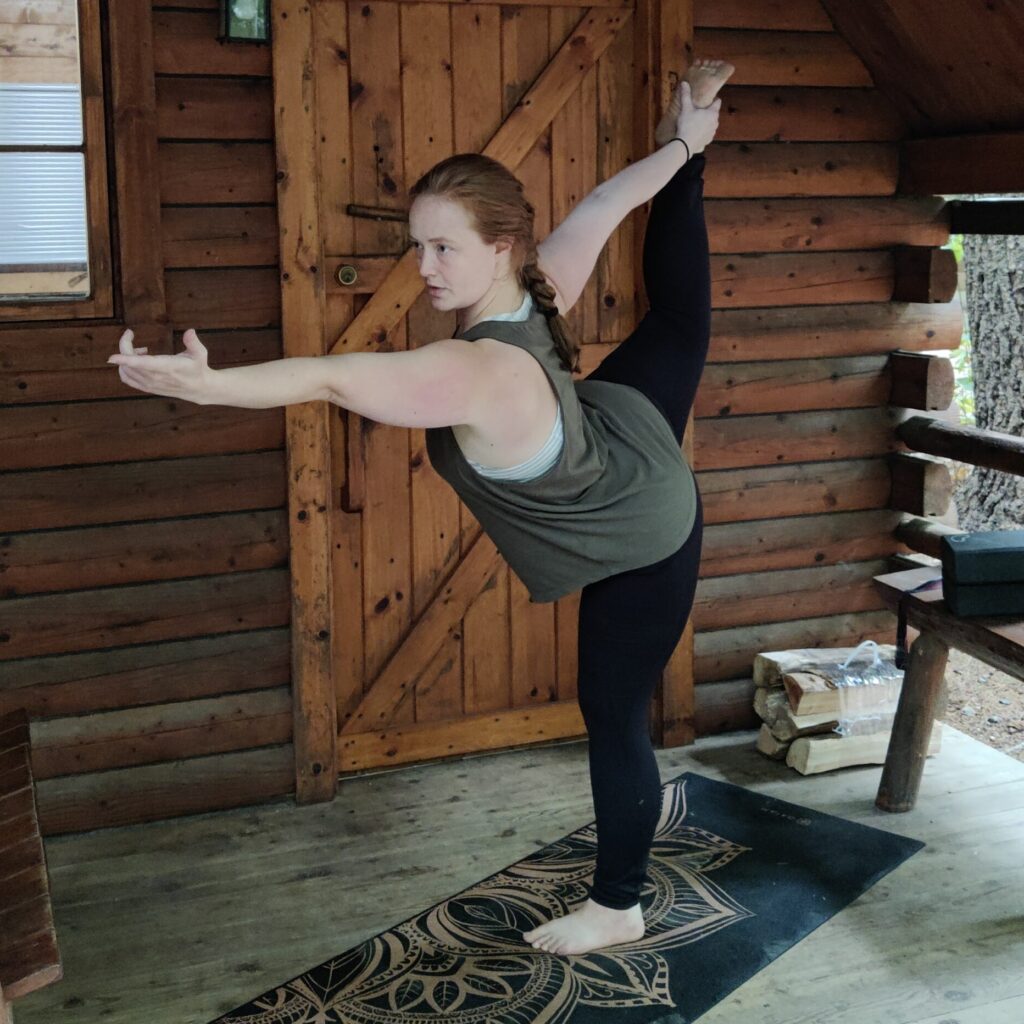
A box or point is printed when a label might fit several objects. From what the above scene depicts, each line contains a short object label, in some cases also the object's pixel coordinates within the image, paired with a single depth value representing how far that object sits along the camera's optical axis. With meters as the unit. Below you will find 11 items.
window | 3.55
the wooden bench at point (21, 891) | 2.17
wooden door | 3.87
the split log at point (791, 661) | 4.36
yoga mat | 2.98
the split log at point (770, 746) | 4.30
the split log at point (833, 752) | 4.18
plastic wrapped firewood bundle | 4.21
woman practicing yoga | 2.53
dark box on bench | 3.51
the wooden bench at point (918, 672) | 3.62
